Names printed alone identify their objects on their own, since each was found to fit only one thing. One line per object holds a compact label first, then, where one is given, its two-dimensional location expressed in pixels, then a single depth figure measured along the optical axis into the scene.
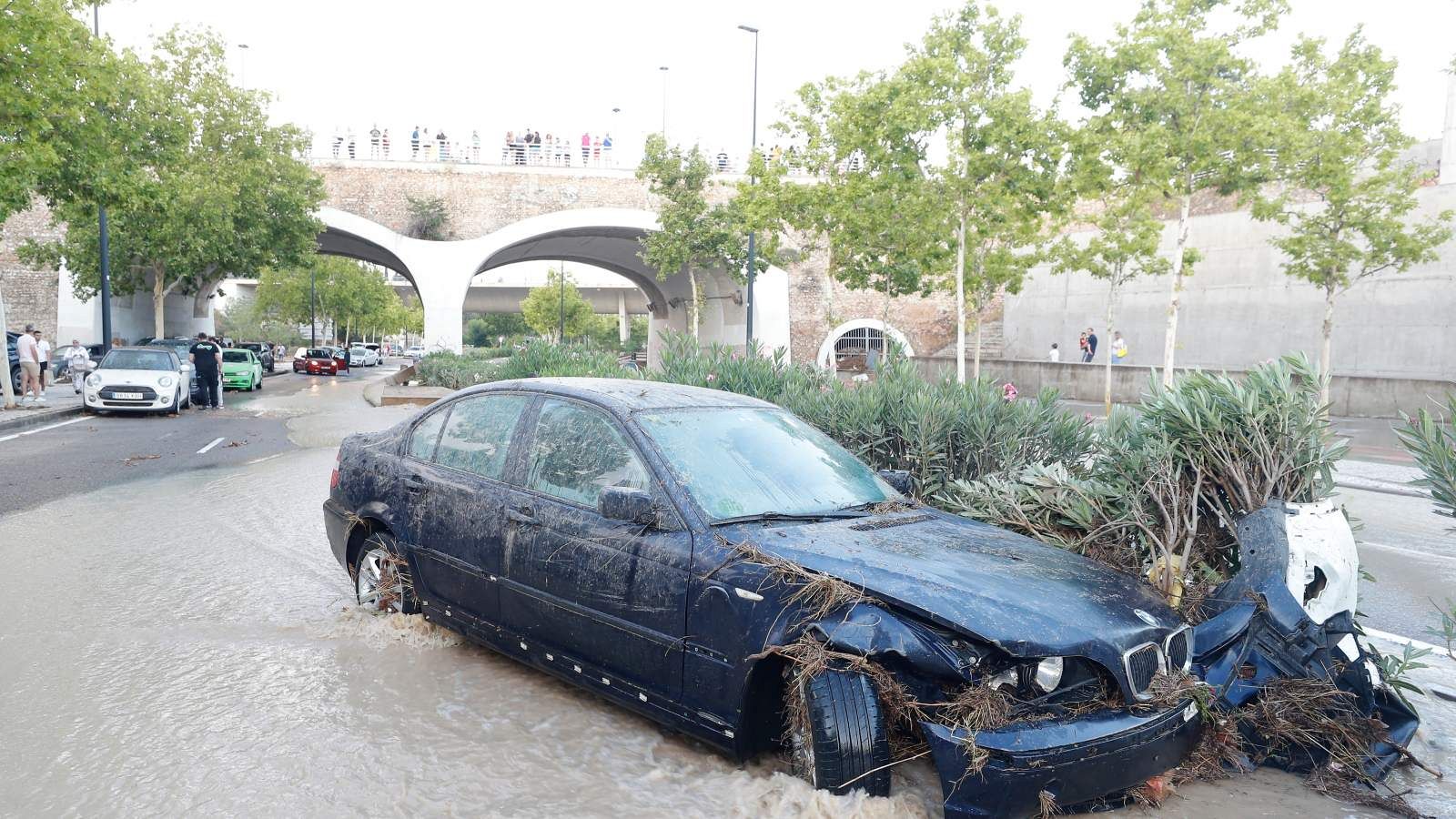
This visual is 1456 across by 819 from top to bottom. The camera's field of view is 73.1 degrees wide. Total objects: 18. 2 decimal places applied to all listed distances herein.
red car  46.88
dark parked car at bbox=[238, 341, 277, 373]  45.98
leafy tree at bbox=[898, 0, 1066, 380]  19.92
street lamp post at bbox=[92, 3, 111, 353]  25.37
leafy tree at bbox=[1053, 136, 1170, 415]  20.77
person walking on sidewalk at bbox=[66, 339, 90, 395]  25.52
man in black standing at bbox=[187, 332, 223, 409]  22.56
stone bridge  43.44
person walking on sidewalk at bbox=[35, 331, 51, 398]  23.15
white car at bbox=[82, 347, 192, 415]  19.83
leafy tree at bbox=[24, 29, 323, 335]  31.17
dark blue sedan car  3.12
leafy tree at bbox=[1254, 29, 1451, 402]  19.14
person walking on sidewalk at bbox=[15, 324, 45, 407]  21.81
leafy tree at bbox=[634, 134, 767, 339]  35.81
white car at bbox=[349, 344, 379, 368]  71.31
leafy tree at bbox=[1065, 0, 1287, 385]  18.77
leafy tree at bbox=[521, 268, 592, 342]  78.31
